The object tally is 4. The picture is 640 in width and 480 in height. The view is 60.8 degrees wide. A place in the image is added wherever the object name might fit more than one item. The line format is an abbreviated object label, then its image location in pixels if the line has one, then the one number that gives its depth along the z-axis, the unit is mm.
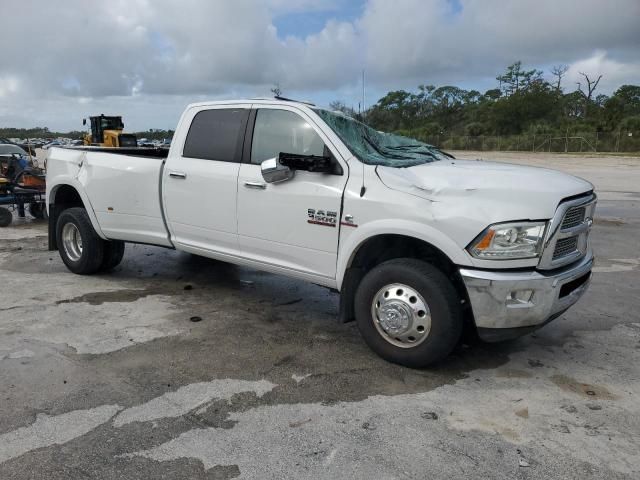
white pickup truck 3516
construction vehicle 24156
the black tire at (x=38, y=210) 11547
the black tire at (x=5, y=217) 10484
